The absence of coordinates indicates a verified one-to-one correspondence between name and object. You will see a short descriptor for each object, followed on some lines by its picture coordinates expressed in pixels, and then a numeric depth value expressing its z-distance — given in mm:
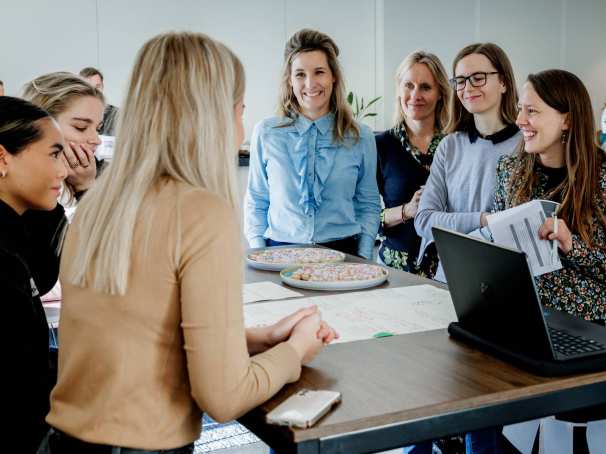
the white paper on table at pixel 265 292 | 1836
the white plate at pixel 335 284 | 1897
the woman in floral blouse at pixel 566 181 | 1972
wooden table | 1059
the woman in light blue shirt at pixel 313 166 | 2732
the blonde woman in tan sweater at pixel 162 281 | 1087
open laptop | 1238
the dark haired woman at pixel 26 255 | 1502
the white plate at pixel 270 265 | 2191
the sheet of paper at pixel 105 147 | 2631
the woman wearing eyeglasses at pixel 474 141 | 2436
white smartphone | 1047
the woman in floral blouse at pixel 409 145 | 2805
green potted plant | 7038
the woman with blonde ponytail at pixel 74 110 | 2307
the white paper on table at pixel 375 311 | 1556
